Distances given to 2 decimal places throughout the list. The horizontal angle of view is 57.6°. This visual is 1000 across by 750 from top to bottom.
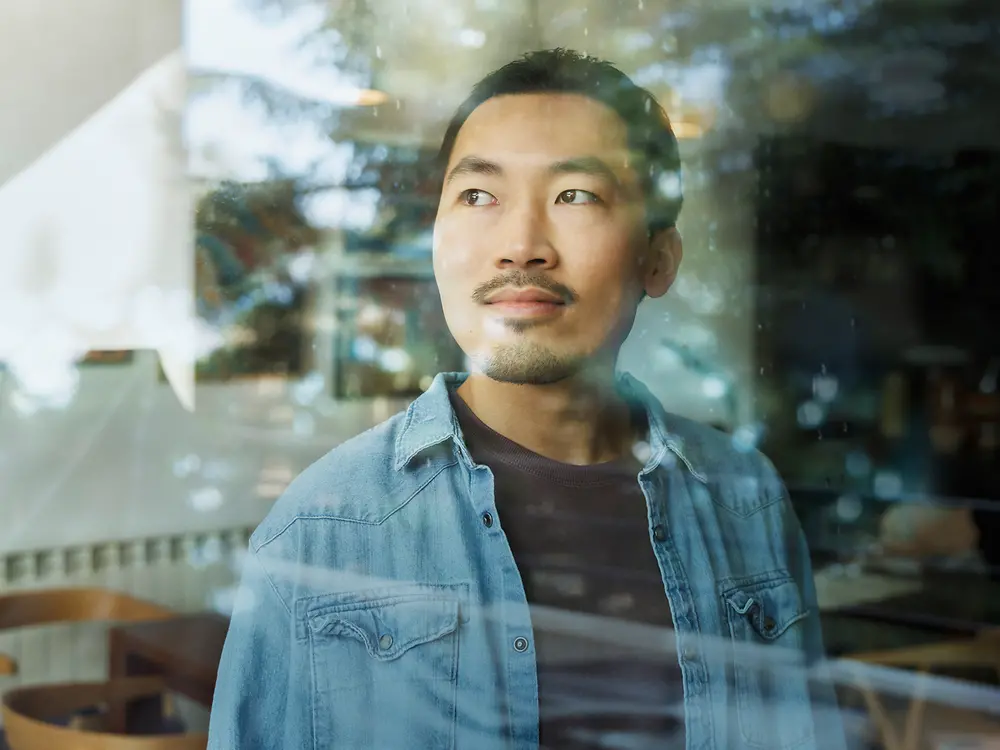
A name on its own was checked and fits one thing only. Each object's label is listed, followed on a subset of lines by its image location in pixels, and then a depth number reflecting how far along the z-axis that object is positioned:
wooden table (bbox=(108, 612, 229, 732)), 1.38
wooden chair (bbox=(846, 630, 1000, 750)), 1.38
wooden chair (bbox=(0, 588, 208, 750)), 1.54
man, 1.12
